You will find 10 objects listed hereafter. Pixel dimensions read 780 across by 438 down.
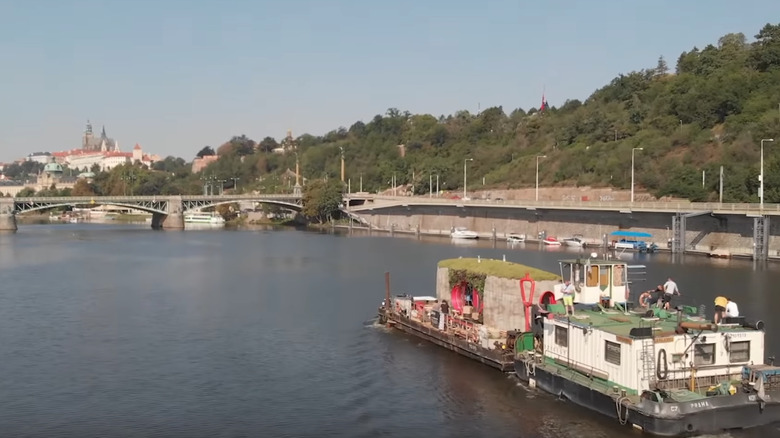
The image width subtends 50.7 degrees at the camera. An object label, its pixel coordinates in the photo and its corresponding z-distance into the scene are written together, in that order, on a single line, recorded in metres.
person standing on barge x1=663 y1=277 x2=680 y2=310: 34.47
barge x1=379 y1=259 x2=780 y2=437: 25.42
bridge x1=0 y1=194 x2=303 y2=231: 139.62
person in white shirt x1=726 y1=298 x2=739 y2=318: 28.80
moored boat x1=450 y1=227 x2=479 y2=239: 113.28
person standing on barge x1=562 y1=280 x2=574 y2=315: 31.28
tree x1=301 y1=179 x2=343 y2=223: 153.25
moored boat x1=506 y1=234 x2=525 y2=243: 106.32
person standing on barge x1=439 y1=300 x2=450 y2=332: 38.59
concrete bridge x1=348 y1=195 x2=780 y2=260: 79.72
